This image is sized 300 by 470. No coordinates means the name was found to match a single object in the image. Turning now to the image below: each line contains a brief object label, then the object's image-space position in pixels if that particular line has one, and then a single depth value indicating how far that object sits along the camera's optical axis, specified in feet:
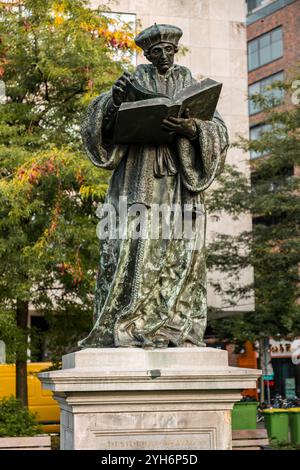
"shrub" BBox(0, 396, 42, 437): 46.19
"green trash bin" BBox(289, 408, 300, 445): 52.54
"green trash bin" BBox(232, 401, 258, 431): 48.08
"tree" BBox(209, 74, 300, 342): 71.15
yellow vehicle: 72.43
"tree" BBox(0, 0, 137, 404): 50.65
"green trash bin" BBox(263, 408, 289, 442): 53.83
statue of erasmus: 21.75
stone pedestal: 19.40
